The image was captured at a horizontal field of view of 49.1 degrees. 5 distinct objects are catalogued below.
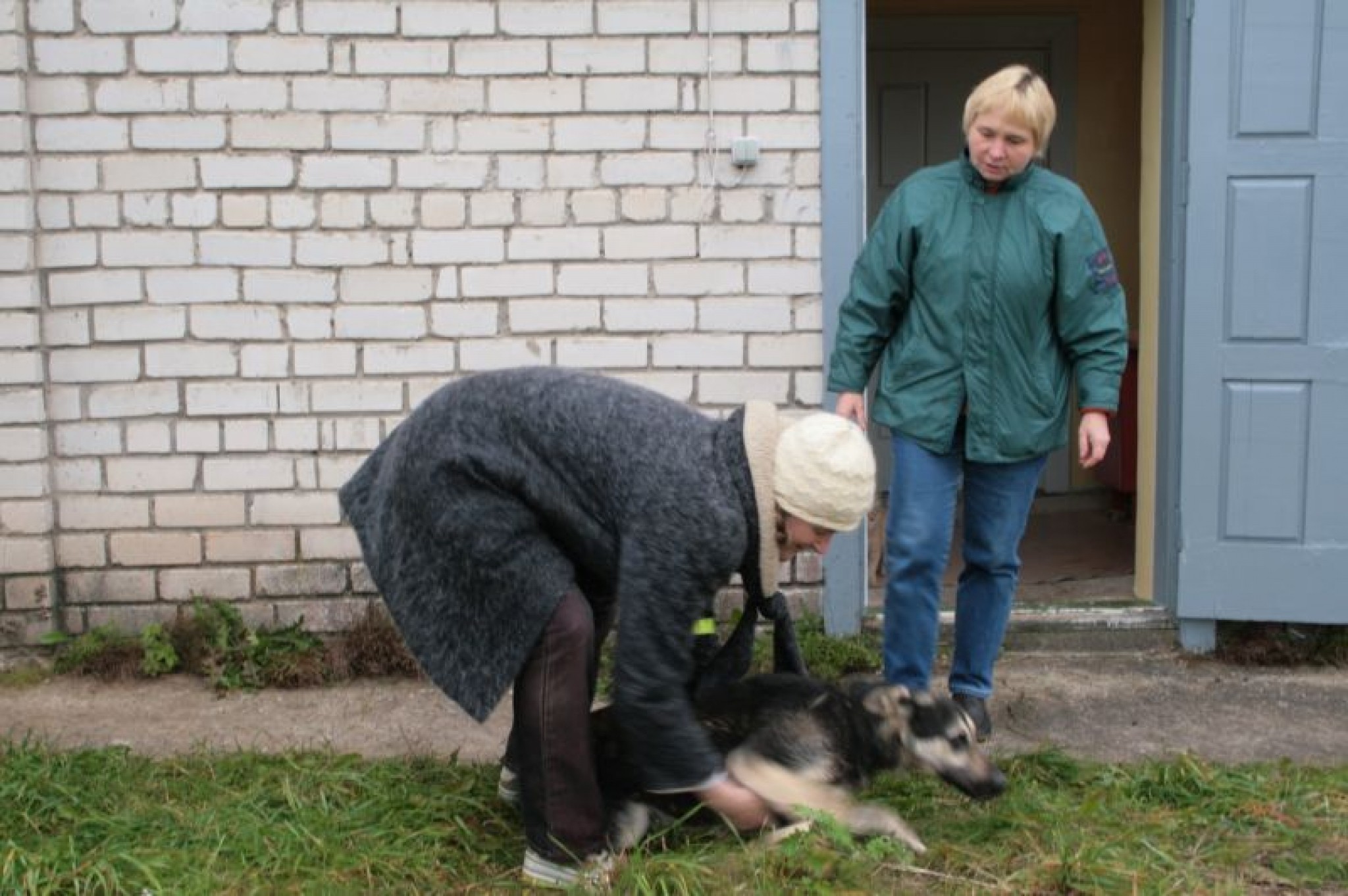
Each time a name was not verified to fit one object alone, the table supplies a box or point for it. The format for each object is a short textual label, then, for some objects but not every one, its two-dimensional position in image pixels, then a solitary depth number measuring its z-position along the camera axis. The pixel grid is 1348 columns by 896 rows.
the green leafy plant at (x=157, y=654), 5.73
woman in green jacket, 4.46
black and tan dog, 3.63
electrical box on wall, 5.74
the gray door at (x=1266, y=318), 5.61
